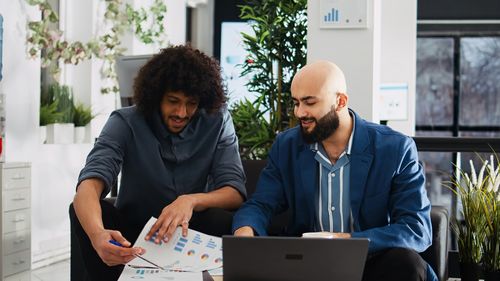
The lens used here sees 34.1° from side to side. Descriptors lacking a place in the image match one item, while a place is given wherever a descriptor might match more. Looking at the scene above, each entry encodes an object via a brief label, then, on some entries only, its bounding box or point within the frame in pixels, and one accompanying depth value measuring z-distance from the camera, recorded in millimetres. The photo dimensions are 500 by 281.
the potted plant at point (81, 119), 6711
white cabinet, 5039
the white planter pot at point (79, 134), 6699
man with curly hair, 2861
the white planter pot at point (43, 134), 6293
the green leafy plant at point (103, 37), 5988
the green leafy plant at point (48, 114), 6250
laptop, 2160
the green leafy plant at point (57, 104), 6277
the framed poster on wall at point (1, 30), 5405
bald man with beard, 2730
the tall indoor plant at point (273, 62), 5004
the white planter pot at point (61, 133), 6305
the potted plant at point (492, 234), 3521
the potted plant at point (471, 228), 3547
